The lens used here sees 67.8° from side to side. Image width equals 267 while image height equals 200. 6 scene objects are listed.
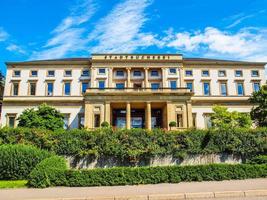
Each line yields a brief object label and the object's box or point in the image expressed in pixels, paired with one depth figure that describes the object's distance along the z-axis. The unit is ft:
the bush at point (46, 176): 33.97
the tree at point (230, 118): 83.37
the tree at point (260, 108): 91.31
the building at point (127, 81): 113.59
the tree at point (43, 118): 80.70
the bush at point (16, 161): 40.15
